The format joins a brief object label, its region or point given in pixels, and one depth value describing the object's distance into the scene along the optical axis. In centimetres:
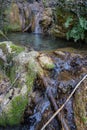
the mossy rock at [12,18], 780
